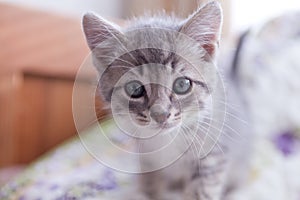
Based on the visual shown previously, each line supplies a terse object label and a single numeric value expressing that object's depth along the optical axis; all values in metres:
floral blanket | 0.69
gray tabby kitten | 0.33
